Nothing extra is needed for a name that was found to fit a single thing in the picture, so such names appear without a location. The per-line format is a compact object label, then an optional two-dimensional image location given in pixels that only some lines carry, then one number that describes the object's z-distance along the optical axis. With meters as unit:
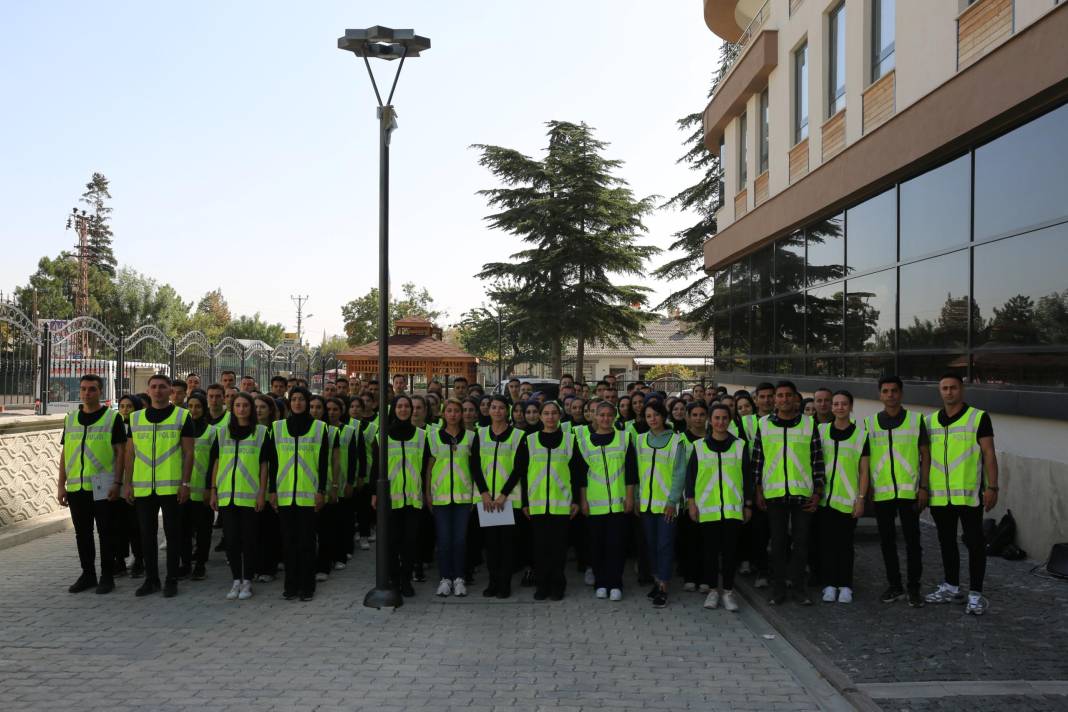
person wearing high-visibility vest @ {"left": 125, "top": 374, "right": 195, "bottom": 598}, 8.18
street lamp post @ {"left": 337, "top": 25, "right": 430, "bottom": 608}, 7.88
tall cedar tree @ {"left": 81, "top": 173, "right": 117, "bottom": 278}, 85.31
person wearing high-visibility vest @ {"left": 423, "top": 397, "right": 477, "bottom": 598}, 8.26
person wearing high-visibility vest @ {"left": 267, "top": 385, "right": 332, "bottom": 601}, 8.05
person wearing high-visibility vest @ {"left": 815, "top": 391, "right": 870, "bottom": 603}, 7.72
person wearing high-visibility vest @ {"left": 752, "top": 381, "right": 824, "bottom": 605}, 7.71
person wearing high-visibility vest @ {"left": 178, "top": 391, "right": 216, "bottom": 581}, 8.74
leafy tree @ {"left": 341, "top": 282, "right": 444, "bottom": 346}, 85.38
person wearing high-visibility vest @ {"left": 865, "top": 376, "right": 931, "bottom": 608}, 7.60
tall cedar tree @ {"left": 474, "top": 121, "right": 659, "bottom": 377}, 37.81
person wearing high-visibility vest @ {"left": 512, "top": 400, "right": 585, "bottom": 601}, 8.13
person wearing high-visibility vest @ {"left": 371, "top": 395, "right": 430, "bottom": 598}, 8.30
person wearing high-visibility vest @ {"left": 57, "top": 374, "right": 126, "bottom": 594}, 8.22
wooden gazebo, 36.22
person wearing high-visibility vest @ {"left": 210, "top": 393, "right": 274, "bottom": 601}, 8.08
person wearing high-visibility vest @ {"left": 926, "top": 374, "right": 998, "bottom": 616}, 7.25
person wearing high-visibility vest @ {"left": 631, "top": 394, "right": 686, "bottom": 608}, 7.93
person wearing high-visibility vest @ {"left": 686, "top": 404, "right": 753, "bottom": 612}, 7.68
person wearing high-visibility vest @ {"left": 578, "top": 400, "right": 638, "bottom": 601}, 8.08
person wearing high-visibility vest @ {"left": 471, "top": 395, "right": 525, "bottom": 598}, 8.21
